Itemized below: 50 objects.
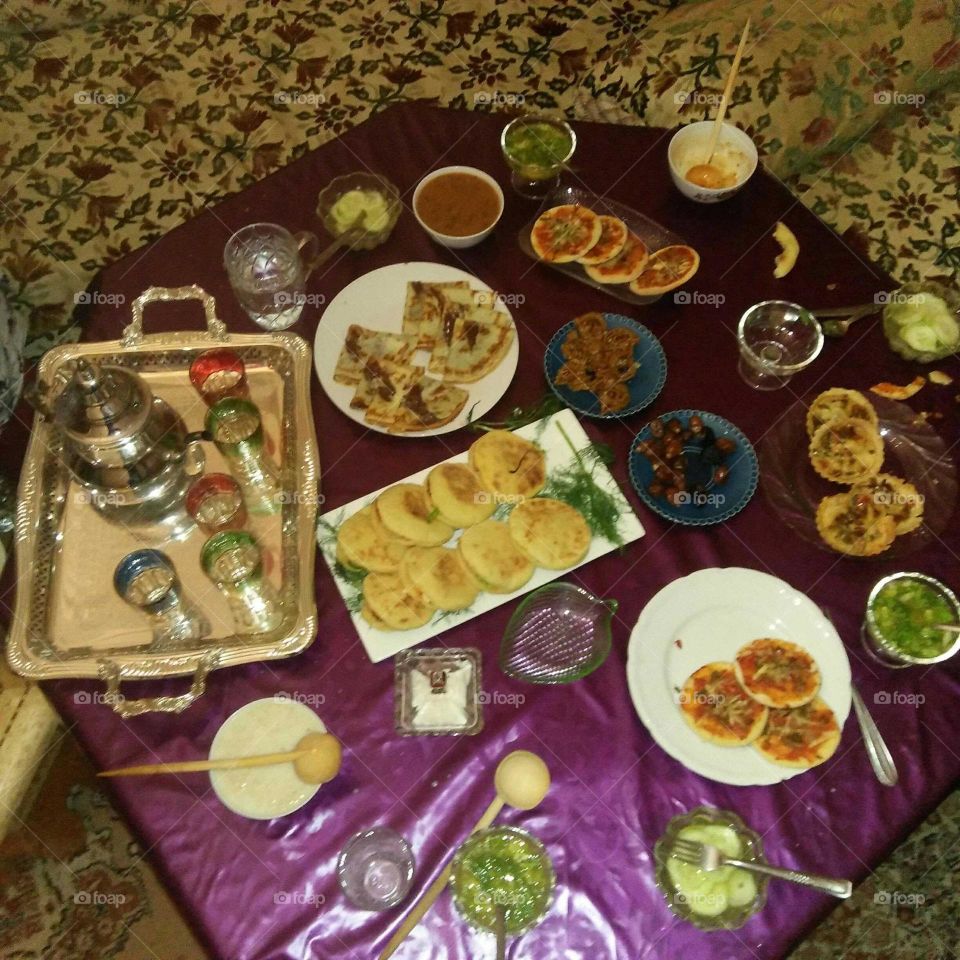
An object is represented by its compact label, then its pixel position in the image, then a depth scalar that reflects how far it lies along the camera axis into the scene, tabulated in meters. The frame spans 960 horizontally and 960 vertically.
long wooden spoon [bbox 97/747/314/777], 1.56
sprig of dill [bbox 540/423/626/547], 1.81
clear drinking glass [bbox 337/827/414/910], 1.53
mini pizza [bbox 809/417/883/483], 1.88
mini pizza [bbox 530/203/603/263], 2.06
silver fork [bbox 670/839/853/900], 1.47
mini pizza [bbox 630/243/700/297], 2.03
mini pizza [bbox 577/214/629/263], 2.06
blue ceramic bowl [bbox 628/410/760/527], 1.83
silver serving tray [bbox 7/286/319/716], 1.65
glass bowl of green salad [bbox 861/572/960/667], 1.68
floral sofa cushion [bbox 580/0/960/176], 2.52
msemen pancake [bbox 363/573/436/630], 1.68
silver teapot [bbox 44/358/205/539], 1.65
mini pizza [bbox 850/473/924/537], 1.83
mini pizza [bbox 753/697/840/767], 1.61
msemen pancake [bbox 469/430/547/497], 1.82
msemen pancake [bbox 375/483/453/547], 1.75
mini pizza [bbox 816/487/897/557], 1.80
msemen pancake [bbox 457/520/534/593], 1.72
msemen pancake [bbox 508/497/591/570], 1.75
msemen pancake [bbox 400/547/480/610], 1.70
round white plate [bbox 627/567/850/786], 1.63
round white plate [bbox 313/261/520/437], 1.93
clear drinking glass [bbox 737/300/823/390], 1.97
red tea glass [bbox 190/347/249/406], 1.93
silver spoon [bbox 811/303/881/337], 2.01
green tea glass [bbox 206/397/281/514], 1.86
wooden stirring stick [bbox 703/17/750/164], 1.88
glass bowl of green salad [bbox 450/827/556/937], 1.51
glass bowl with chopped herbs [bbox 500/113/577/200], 2.15
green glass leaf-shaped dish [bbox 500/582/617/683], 1.71
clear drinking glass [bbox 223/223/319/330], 2.02
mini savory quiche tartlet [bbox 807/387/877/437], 1.93
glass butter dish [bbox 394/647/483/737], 1.66
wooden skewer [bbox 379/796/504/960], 1.49
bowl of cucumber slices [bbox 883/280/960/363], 1.96
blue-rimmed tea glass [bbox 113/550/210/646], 1.72
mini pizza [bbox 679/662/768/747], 1.63
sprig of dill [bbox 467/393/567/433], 1.93
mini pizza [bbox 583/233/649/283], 2.05
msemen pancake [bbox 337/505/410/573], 1.74
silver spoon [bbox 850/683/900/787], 1.62
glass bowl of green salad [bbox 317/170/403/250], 2.09
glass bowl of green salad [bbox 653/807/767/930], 1.49
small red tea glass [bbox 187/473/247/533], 1.81
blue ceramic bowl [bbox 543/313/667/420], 1.94
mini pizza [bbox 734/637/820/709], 1.65
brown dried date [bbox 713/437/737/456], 1.85
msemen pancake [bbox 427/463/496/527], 1.78
